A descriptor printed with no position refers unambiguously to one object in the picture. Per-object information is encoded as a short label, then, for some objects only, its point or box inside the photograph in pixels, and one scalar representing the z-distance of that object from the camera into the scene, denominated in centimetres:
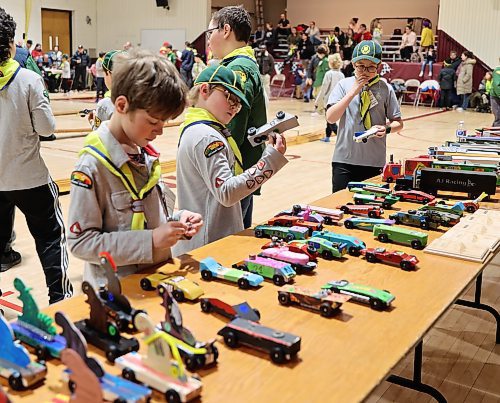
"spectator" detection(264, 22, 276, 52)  2192
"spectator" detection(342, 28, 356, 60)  1898
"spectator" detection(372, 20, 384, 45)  1935
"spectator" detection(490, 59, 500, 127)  918
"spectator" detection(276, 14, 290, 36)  2234
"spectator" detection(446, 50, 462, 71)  1705
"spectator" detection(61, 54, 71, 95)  1967
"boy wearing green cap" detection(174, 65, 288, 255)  231
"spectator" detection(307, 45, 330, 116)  1485
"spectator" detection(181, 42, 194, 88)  1786
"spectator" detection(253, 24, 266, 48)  2194
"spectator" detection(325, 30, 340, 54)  1845
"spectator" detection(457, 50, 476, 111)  1647
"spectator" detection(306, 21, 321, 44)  1934
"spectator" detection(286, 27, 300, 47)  2028
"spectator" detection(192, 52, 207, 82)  1746
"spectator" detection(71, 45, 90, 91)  2062
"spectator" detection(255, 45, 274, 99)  1681
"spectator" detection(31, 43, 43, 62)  1886
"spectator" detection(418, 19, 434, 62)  1880
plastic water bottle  451
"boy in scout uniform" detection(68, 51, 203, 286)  170
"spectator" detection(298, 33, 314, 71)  1928
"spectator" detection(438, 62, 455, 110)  1692
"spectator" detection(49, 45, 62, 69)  2012
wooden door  2264
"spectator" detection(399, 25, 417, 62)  1919
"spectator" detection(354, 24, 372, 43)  1898
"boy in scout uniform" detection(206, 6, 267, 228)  326
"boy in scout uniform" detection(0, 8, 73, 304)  332
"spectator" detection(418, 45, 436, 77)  1800
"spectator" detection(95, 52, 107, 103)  1732
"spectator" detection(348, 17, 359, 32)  2057
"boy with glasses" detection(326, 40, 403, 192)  380
